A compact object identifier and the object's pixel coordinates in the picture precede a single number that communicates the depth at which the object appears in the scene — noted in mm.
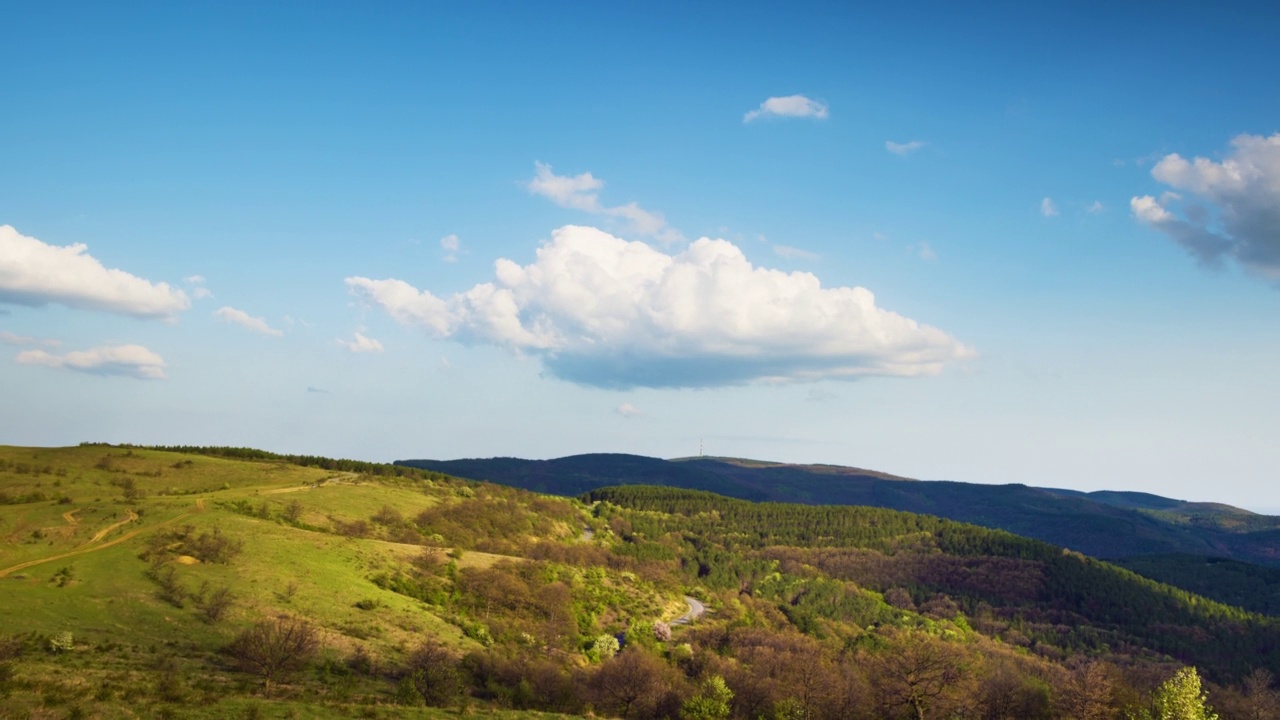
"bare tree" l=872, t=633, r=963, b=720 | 77062
